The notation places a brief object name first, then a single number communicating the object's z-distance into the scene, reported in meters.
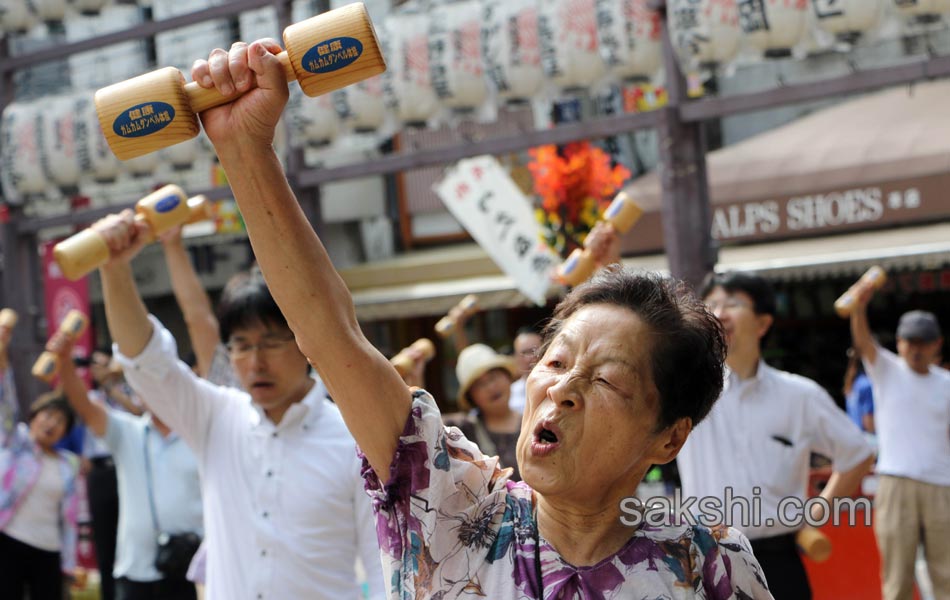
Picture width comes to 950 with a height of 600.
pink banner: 9.11
